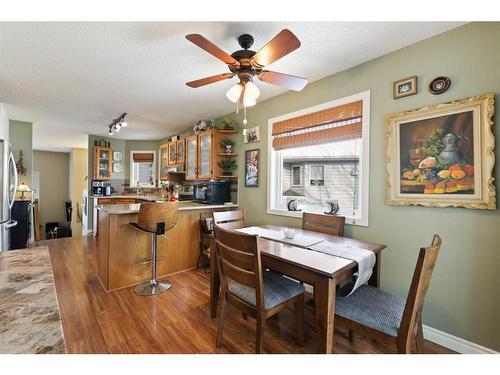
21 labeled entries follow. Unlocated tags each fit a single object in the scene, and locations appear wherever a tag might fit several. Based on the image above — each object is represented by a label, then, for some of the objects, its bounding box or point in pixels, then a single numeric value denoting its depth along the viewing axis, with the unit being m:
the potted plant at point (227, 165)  3.50
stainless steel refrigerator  2.72
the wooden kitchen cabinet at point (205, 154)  3.50
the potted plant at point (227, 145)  3.51
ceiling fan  1.43
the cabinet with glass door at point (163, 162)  4.98
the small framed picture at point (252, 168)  3.17
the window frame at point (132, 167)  5.98
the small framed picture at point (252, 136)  3.17
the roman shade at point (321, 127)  2.18
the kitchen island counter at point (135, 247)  2.52
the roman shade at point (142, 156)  6.00
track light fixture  3.80
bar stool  2.34
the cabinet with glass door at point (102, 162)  5.35
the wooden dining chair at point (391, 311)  1.09
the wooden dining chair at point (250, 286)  1.35
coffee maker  5.36
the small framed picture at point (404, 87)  1.79
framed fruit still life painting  1.49
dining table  1.23
